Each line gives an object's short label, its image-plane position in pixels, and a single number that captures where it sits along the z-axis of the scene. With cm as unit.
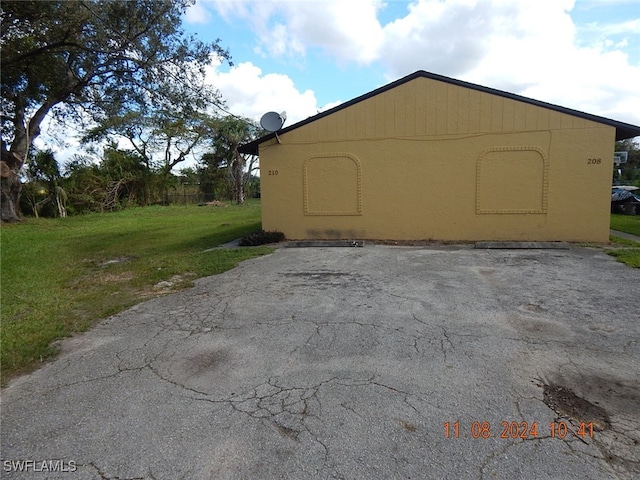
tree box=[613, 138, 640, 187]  4312
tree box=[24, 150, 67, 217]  2052
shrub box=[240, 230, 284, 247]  1061
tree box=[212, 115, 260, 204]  3372
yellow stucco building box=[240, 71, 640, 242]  976
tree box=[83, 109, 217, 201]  2491
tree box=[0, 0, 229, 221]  987
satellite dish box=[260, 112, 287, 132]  1088
